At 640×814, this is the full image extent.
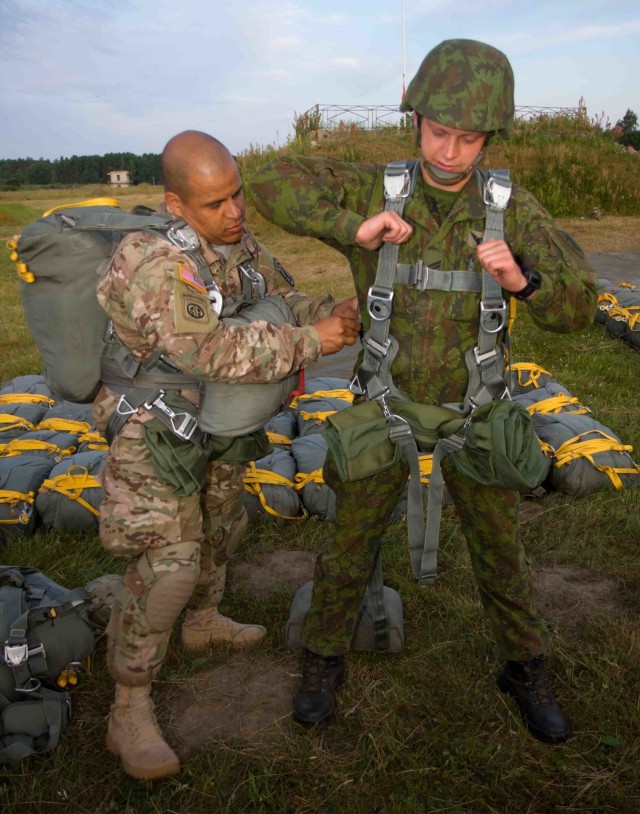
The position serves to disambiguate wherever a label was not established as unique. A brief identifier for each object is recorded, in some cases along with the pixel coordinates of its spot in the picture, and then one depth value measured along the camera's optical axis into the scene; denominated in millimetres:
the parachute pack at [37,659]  2996
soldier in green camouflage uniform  2580
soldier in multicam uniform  2471
